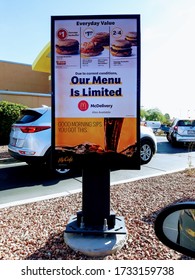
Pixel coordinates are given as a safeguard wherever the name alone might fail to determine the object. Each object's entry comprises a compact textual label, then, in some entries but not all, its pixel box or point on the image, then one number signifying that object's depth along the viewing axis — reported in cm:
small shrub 1062
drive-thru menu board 243
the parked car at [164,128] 2108
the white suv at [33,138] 534
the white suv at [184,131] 1174
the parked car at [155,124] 2600
